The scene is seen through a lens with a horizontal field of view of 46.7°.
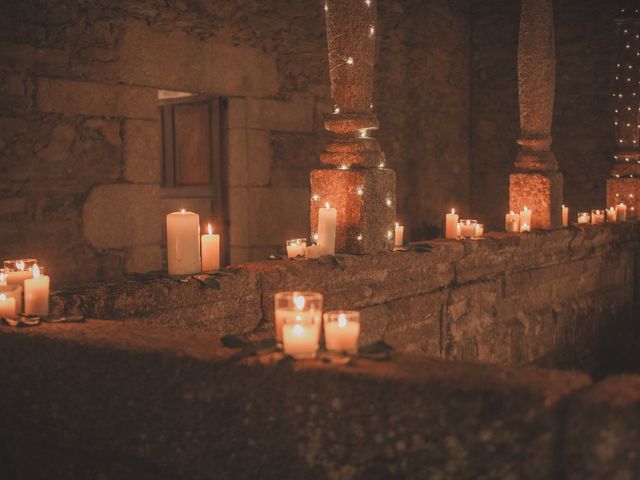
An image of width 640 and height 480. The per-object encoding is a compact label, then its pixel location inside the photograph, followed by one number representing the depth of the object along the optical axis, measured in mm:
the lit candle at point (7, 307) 2383
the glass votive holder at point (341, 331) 1895
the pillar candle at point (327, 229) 3746
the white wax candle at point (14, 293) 2465
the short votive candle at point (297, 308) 1889
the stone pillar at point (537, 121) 5723
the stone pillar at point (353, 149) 3971
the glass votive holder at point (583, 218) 6316
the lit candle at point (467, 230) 4816
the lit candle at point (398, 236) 4336
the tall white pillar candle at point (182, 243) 3119
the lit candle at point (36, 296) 2406
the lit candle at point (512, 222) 5340
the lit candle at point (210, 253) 3324
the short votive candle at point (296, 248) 3723
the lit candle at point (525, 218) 5551
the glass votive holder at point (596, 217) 6379
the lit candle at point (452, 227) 4734
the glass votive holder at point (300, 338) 1813
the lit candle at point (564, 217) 6159
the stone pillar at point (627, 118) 7211
